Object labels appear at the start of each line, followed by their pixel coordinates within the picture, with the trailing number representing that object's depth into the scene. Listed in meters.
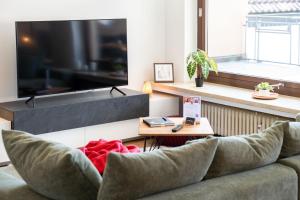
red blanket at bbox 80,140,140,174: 2.99
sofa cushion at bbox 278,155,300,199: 2.65
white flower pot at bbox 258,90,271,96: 5.40
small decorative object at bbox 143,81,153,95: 6.33
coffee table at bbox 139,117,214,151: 4.47
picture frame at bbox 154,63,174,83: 6.45
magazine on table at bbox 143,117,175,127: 4.69
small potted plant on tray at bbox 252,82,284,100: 5.36
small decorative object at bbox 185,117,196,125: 4.70
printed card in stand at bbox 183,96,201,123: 4.66
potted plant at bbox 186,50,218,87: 6.02
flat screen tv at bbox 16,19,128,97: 5.22
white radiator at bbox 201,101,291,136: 5.42
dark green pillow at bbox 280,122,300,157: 2.78
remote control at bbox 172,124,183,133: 4.51
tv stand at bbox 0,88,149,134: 5.11
